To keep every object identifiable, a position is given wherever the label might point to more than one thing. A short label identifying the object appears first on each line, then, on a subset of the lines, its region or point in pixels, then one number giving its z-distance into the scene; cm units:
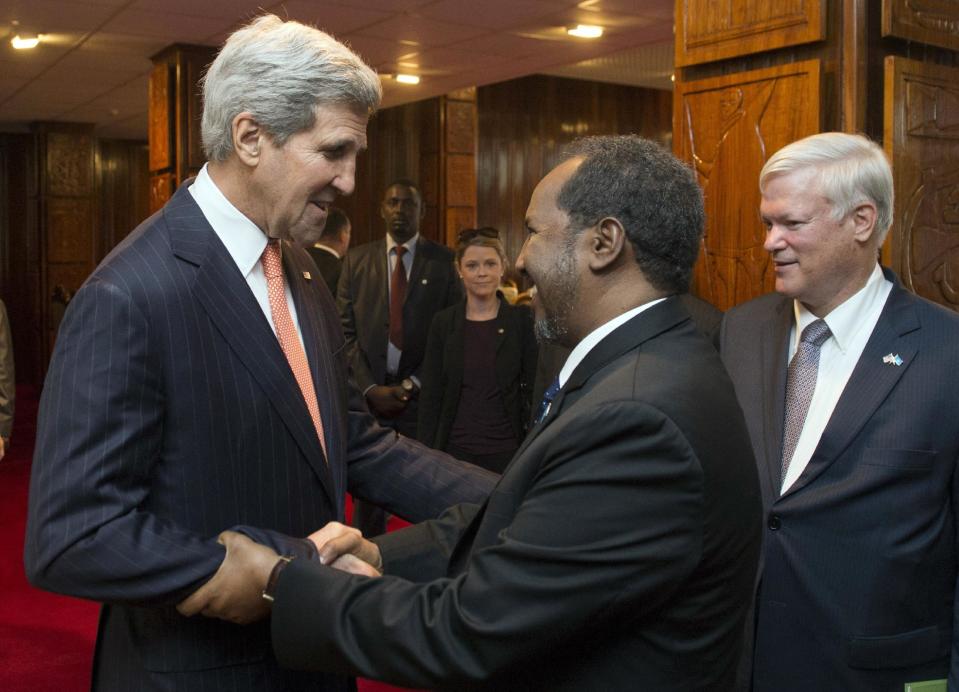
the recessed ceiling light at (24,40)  760
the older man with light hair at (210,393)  155
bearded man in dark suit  134
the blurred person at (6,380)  465
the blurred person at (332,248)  614
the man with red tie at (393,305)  544
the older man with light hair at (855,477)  206
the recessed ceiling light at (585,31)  739
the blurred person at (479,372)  471
